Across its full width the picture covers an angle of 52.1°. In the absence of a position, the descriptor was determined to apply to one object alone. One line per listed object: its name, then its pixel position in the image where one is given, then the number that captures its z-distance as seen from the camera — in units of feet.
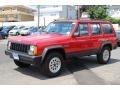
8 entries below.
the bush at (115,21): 66.46
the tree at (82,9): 75.80
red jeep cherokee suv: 12.29
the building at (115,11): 91.88
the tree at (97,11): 61.36
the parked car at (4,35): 45.09
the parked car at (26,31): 56.00
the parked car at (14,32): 58.49
